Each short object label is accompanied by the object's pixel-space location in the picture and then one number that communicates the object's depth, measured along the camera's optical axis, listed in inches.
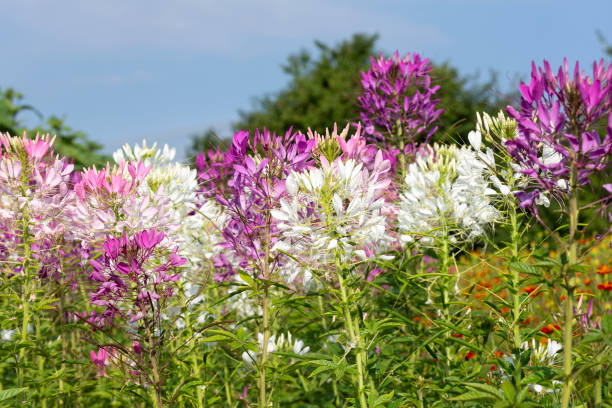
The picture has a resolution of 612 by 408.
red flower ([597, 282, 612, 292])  172.2
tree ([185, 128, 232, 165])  1582.2
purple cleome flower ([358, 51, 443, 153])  167.8
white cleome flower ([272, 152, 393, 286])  91.2
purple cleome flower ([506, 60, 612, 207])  71.3
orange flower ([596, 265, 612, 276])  189.6
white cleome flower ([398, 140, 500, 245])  117.6
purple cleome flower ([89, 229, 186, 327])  90.0
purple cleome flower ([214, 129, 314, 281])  100.0
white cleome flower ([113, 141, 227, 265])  143.2
